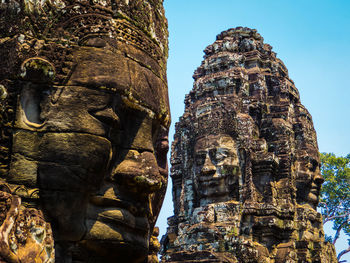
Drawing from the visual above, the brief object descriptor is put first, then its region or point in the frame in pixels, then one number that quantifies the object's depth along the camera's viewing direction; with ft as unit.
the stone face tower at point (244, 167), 41.70
